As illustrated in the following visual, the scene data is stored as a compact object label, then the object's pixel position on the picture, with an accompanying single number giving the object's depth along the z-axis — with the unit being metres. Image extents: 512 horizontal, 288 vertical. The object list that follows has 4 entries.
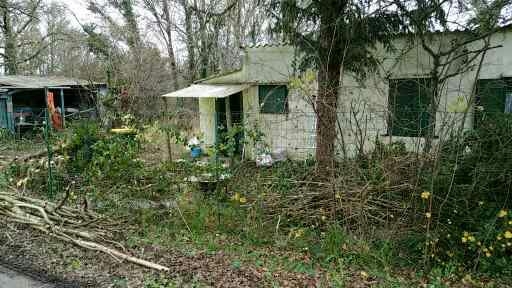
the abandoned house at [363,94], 5.05
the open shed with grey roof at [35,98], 14.64
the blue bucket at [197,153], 7.64
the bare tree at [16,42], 23.09
